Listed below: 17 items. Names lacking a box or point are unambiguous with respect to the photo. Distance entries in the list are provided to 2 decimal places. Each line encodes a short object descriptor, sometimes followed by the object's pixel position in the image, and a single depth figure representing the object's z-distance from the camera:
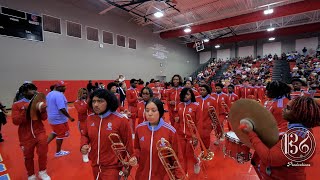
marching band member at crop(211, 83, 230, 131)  5.87
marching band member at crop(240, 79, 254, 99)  10.41
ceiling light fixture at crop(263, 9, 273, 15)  13.42
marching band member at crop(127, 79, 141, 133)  6.57
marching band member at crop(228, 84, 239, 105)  7.26
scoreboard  10.80
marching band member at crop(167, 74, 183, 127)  5.70
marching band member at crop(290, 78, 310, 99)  5.38
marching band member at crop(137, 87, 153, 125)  4.29
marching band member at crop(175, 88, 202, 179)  3.66
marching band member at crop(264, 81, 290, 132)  3.28
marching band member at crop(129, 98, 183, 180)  2.14
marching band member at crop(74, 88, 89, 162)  4.84
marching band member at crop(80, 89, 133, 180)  2.32
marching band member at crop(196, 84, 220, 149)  4.29
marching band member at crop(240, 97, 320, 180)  1.55
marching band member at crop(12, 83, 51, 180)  3.37
